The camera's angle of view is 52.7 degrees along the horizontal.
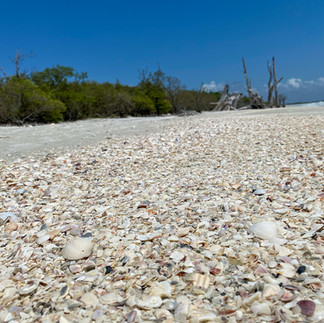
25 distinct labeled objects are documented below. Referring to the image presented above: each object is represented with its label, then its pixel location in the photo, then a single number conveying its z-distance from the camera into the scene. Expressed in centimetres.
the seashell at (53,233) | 51
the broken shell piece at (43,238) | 50
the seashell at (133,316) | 34
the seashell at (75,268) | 42
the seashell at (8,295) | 38
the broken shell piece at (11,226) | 55
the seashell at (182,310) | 33
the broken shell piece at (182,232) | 48
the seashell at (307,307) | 32
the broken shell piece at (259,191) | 61
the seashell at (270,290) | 35
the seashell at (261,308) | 33
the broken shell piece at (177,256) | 43
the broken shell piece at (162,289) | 37
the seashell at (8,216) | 58
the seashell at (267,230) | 45
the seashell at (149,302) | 35
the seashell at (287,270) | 38
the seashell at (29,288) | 38
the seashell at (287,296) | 34
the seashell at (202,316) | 33
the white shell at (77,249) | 45
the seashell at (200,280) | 38
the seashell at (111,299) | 36
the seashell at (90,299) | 36
